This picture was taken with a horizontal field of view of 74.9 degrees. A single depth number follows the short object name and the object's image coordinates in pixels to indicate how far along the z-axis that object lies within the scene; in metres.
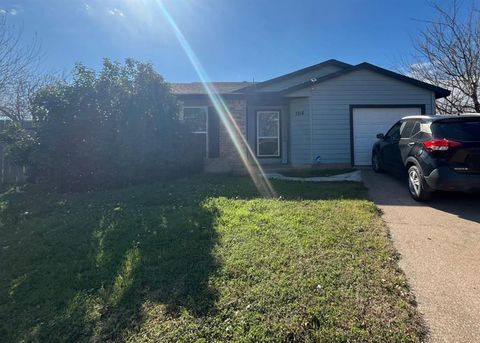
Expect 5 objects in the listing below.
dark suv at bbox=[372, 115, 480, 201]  5.62
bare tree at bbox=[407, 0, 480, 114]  13.30
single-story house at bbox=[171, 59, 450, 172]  11.17
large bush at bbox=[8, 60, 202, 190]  8.44
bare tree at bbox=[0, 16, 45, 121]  12.48
